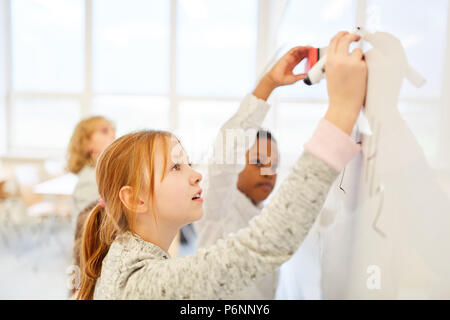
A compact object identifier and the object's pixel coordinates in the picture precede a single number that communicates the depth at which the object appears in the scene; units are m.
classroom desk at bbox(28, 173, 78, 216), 1.57
